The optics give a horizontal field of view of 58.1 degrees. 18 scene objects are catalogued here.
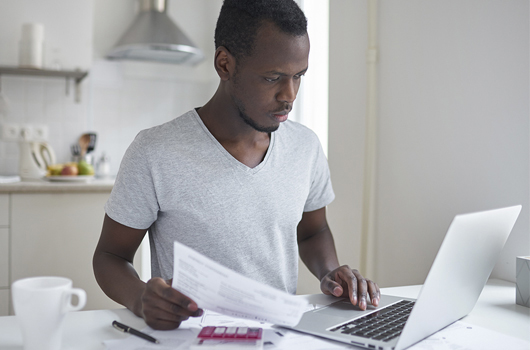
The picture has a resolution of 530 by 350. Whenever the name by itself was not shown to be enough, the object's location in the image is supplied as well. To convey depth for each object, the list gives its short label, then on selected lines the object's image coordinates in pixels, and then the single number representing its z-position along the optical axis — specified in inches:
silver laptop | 25.4
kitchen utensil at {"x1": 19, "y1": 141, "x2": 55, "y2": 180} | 96.2
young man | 36.9
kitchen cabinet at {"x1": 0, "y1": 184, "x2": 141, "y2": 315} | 81.1
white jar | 98.0
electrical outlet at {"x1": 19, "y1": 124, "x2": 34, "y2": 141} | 103.3
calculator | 26.0
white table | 28.1
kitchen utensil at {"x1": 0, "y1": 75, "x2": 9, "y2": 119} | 108.7
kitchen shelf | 101.8
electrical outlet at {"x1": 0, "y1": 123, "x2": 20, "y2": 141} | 101.9
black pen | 27.0
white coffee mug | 23.3
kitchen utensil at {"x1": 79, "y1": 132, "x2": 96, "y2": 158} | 113.4
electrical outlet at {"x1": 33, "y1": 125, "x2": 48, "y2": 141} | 104.5
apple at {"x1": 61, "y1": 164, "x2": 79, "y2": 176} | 90.9
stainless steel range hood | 115.3
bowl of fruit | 89.1
